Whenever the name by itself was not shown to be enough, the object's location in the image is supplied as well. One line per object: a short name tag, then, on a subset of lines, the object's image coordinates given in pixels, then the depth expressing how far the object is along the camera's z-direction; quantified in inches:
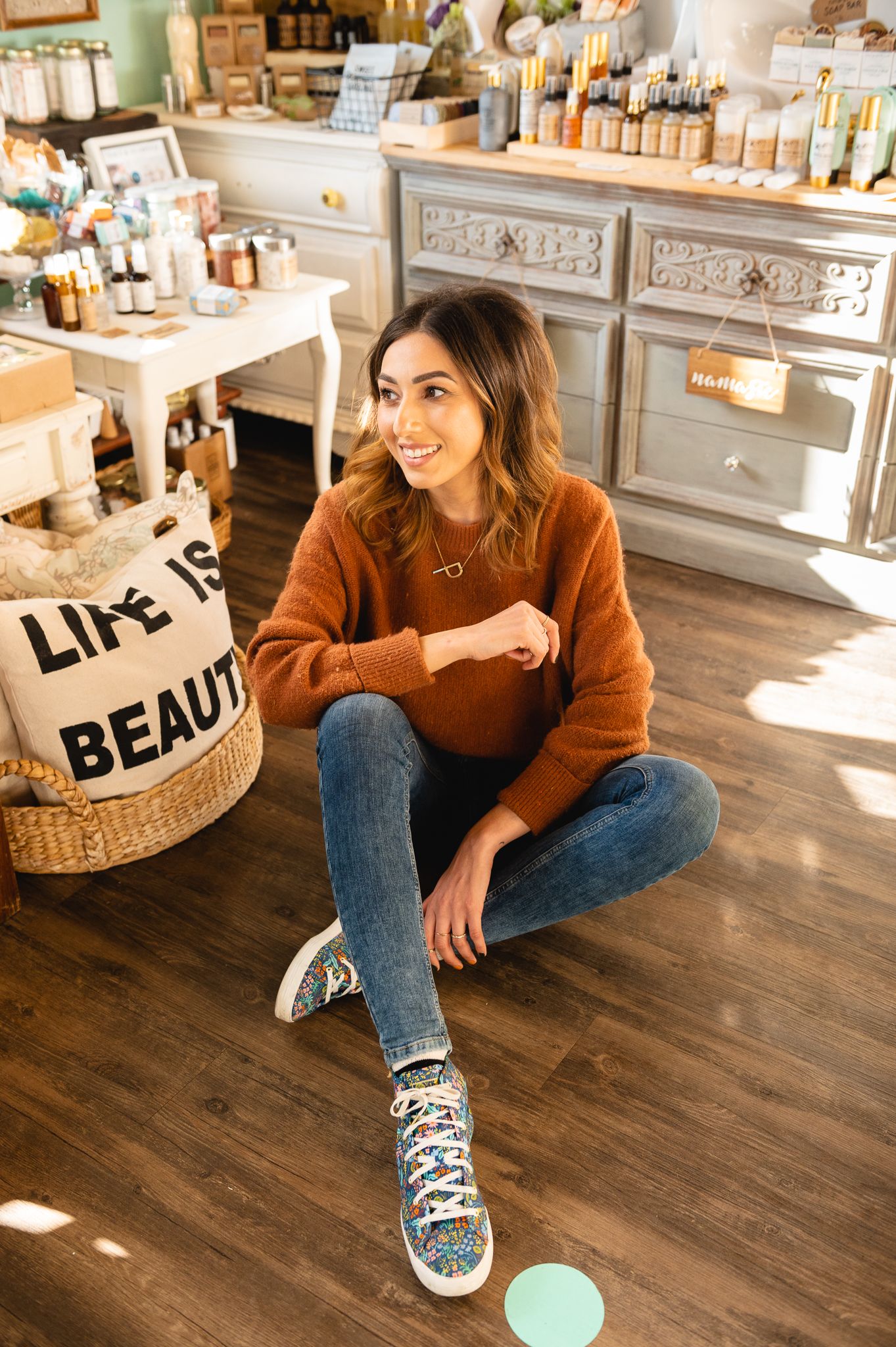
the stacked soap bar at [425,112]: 112.0
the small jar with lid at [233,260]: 107.7
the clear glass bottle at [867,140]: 92.0
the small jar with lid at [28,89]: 112.0
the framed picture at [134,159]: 118.0
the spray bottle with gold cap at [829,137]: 94.5
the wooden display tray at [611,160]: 101.7
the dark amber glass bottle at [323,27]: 130.8
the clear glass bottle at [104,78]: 119.3
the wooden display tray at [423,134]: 112.2
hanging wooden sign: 99.0
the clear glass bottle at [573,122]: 106.7
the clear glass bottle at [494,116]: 109.4
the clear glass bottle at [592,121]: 105.7
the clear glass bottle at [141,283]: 102.2
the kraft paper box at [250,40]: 129.2
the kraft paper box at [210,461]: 115.3
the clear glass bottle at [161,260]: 105.0
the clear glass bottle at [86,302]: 99.1
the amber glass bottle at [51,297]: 98.5
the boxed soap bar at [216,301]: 102.6
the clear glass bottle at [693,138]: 101.3
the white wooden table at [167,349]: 96.3
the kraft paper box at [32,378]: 85.1
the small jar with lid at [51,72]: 116.6
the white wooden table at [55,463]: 85.7
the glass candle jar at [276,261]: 108.3
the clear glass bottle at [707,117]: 102.5
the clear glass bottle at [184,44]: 126.6
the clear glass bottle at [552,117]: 108.1
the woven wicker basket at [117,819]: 72.7
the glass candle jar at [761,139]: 98.0
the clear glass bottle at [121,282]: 102.2
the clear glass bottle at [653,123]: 103.3
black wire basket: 115.8
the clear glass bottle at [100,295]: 100.0
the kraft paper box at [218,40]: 126.8
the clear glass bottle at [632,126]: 104.1
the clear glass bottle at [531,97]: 108.4
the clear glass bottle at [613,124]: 105.2
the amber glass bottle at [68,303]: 98.8
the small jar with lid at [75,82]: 116.2
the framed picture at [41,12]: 112.7
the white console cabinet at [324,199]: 118.7
